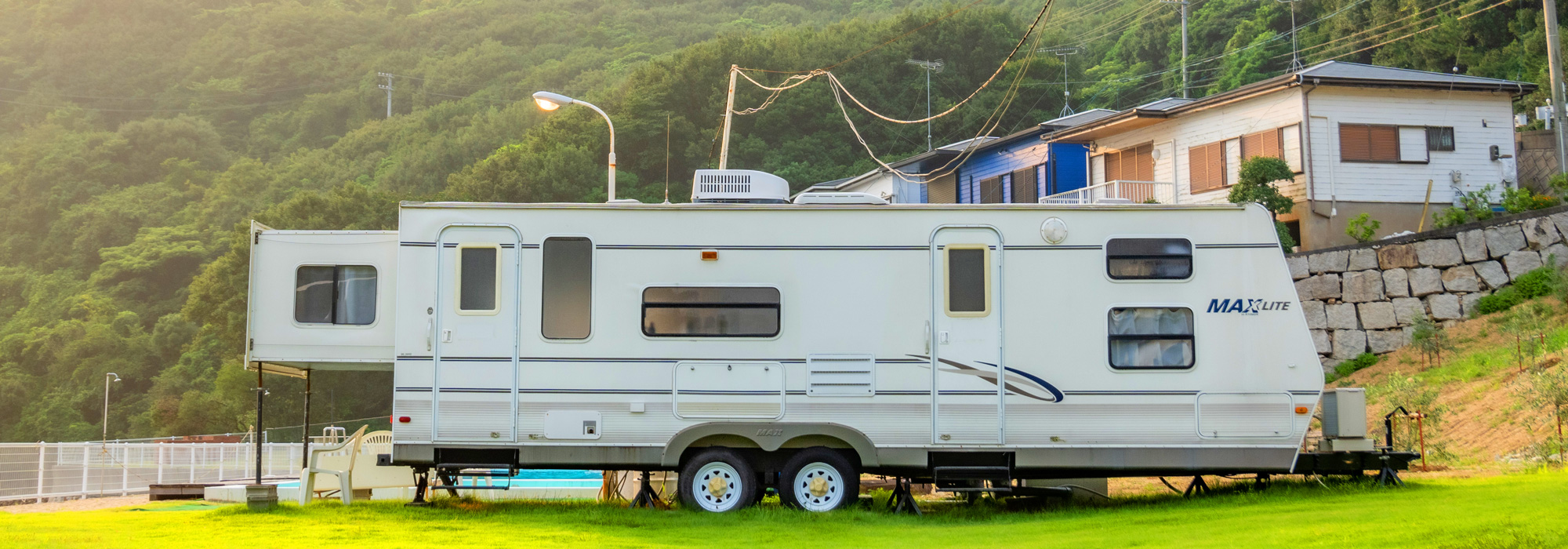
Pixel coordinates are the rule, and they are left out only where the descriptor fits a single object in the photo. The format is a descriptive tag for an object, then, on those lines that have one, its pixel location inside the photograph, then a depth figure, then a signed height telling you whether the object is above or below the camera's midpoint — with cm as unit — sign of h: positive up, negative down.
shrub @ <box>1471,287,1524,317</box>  2056 +140
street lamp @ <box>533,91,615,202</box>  1708 +405
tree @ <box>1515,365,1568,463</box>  1281 -11
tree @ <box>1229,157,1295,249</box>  2581 +431
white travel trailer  1012 +34
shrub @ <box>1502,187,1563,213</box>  2309 +349
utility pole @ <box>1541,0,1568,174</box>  2656 +692
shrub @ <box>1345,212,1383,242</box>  2384 +318
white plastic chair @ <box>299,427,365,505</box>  1131 -85
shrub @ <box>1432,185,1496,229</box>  2330 +345
